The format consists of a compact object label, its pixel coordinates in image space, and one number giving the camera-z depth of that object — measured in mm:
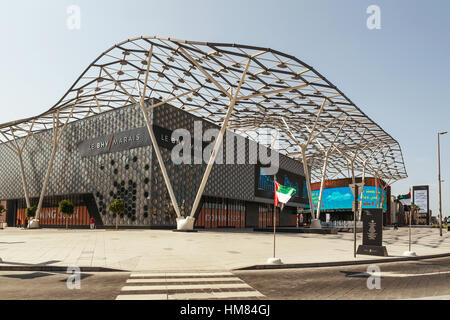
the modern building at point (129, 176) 43312
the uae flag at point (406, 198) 22442
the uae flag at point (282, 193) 14867
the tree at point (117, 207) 40562
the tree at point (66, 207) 44562
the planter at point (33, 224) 50000
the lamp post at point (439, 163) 44603
